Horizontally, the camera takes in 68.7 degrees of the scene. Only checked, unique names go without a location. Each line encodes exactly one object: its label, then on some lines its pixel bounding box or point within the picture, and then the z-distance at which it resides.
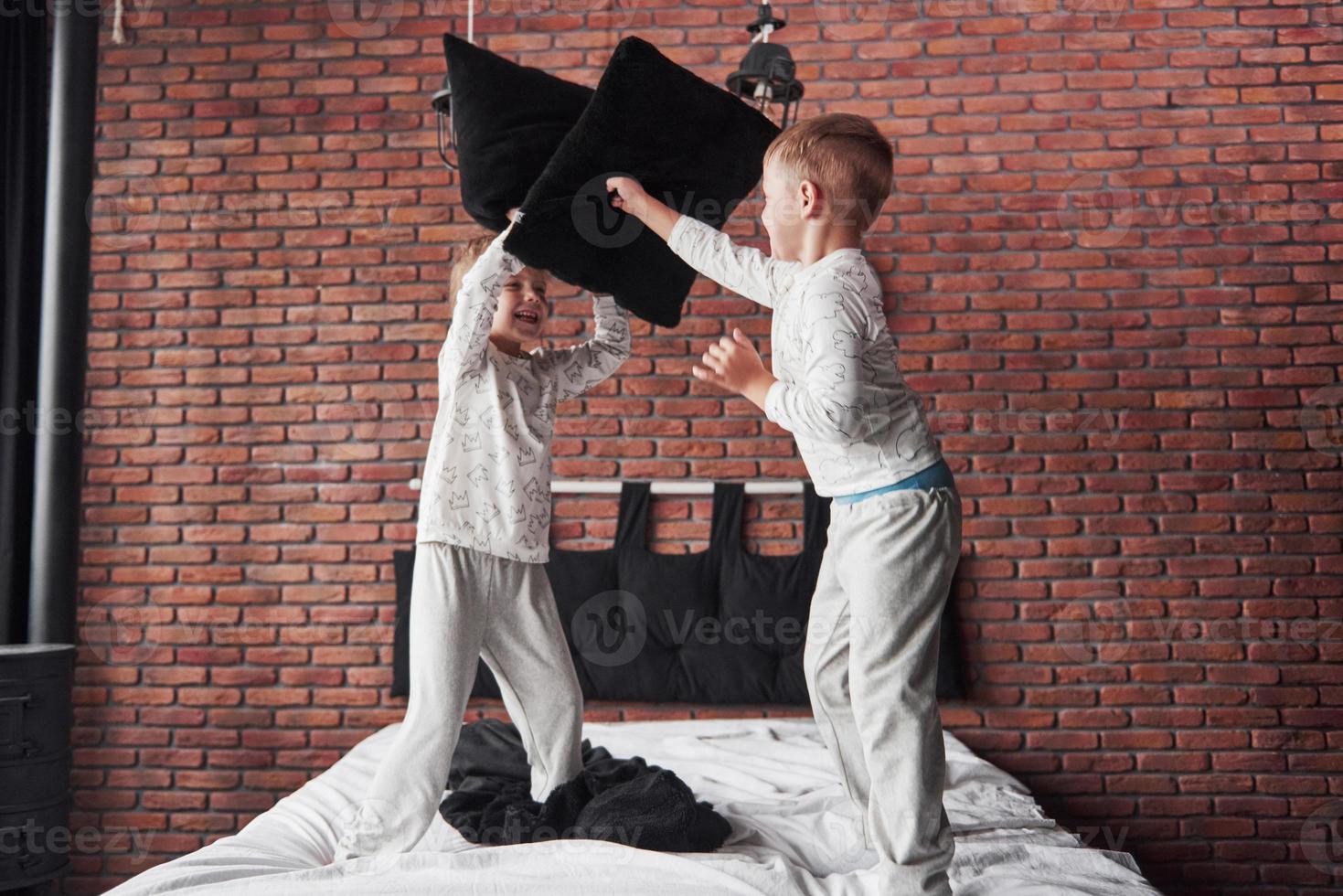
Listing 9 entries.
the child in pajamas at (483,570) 1.77
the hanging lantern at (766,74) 2.18
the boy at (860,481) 1.45
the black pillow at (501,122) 1.88
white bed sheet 1.53
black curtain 2.93
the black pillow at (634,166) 1.78
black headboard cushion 3.00
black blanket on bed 1.75
